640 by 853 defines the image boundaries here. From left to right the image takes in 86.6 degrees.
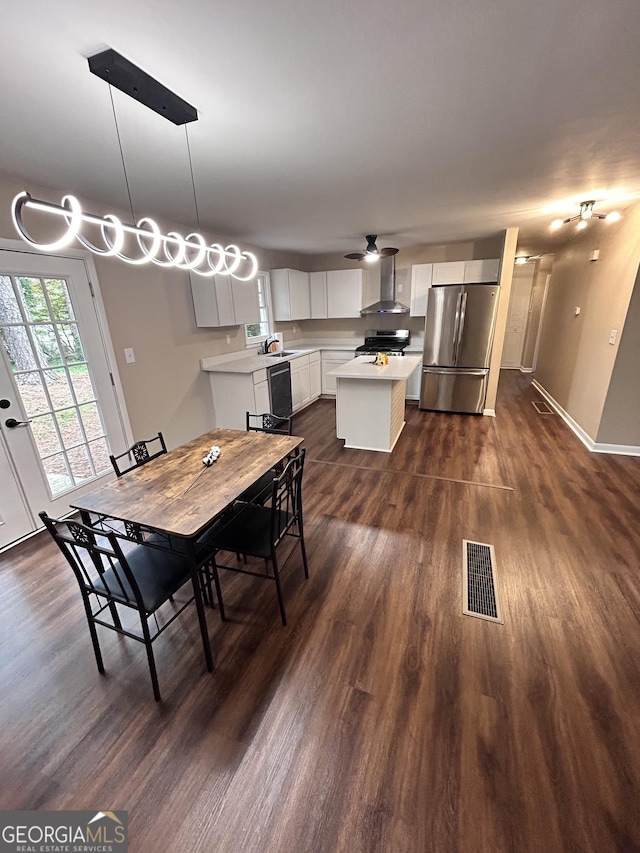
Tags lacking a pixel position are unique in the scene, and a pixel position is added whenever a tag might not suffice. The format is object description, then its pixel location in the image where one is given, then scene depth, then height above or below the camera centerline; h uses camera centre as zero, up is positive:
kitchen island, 3.74 -0.97
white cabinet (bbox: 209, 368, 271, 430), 4.16 -0.92
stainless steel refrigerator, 4.61 -0.46
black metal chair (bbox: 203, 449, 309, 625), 1.77 -1.14
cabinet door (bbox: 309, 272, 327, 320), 5.96 +0.37
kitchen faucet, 5.33 -0.39
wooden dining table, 1.50 -0.83
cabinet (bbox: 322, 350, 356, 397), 5.98 -0.78
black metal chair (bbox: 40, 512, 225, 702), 1.34 -1.14
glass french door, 2.41 -0.47
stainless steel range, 5.77 -0.45
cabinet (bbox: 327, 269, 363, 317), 5.78 +0.37
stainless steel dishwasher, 4.52 -0.94
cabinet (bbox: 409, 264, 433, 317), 5.30 +0.40
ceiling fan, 4.05 +0.72
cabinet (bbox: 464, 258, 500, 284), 4.91 +0.56
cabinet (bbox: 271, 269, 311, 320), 5.45 +0.37
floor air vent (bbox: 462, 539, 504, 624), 1.88 -1.57
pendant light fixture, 1.21 +0.44
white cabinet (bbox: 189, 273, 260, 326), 3.84 +0.22
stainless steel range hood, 5.59 +0.33
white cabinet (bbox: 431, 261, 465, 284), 5.13 +0.57
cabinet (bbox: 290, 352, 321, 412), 5.30 -1.00
